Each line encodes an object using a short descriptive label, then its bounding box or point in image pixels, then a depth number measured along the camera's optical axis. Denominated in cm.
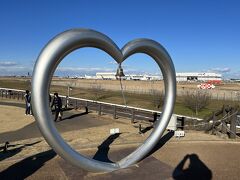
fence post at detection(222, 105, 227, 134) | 896
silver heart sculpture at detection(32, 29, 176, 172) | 447
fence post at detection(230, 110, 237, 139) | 862
